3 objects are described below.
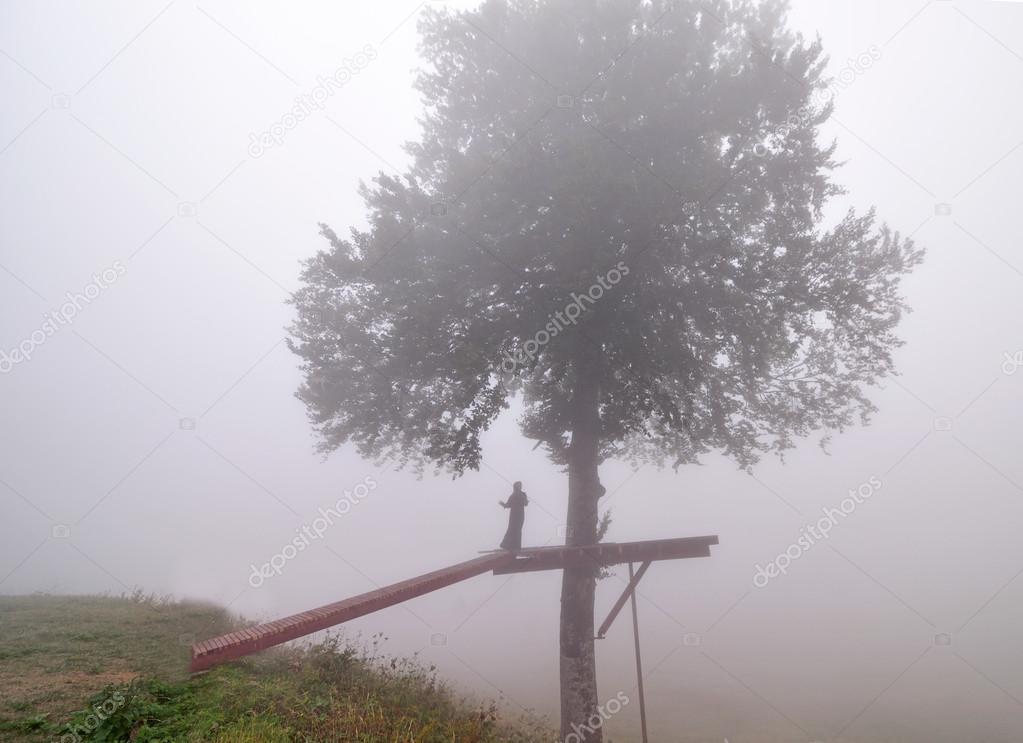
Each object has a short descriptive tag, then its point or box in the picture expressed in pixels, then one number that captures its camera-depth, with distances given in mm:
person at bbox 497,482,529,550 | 12391
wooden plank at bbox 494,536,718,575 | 11306
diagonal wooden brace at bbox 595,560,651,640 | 11805
